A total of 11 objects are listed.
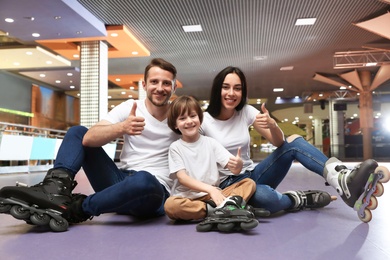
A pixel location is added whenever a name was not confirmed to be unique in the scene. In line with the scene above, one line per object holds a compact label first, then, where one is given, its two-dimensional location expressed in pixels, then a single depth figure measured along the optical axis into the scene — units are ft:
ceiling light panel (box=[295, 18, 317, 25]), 29.81
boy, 6.36
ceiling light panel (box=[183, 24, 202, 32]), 30.89
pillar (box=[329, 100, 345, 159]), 75.46
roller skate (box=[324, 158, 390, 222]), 5.88
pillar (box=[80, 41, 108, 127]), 33.76
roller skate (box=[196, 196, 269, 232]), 5.60
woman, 7.11
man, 5.87
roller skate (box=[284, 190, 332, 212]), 7.96
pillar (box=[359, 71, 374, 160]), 56.39
